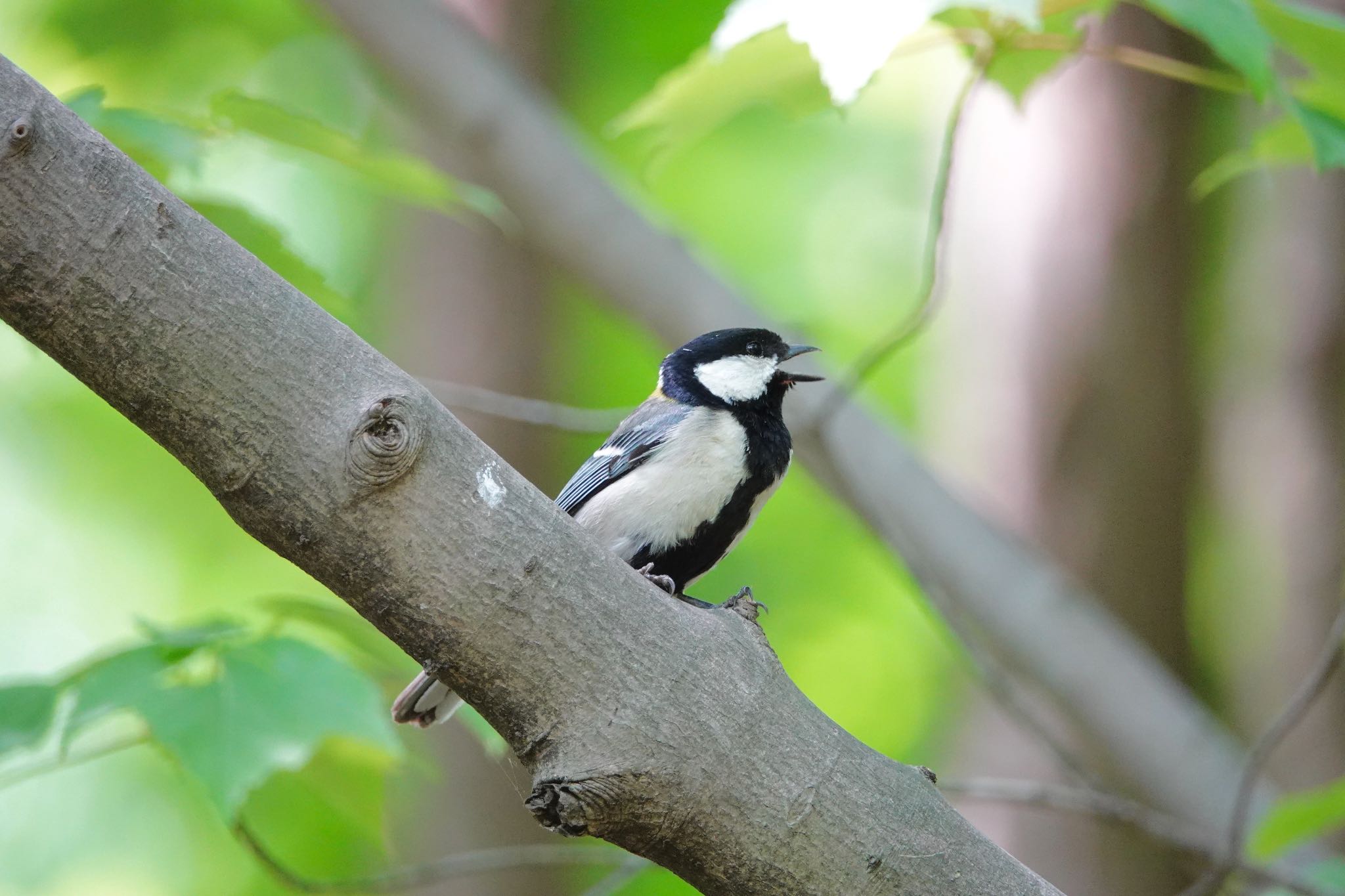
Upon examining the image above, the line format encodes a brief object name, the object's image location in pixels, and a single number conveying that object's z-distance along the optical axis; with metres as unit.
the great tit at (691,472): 5.17
